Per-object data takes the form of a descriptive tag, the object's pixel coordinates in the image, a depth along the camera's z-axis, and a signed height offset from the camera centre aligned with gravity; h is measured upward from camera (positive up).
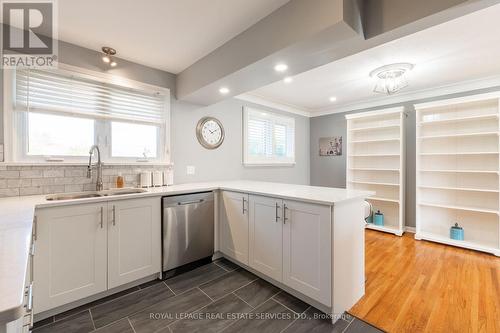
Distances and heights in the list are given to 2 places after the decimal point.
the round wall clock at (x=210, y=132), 3.36 +0.51
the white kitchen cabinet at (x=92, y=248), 1.75 -0.74
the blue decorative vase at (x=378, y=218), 4.13 -0.99
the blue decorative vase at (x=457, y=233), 3.33 -1.02
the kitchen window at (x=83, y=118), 2.12 +0.52
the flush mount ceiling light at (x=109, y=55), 2.39 +1.22
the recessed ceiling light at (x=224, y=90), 2.70 +0.93
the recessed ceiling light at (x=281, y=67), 2.07 +0.93
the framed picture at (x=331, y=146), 4.90 +0.43
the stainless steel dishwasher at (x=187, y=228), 2.40 -0.73
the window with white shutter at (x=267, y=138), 4.04 +0.54
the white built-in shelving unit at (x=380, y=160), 3.91 +0.10
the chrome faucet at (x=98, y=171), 2.40 -0.07
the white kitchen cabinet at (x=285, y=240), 1.78 -0.71
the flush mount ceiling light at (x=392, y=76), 2.81 +1.21
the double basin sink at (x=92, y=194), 2.15 -0.30
